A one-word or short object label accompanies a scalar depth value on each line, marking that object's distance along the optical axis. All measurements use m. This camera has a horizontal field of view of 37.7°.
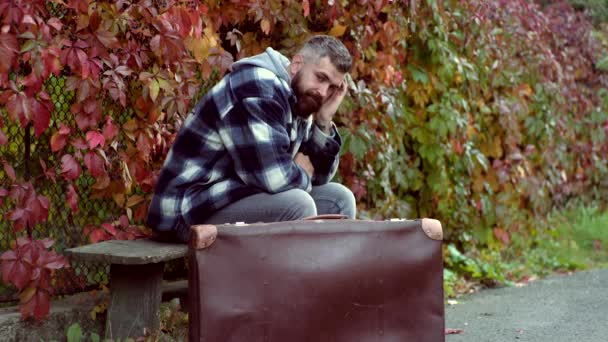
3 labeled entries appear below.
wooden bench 3.49
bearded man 3.38
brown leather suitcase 2.91
